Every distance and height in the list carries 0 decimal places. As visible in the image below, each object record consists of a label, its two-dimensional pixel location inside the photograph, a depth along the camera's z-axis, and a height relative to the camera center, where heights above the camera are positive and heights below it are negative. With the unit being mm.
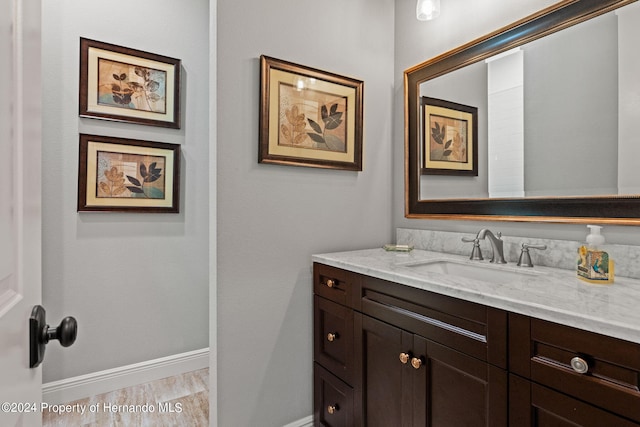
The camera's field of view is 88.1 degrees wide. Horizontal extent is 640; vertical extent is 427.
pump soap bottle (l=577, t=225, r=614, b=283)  1076 -153
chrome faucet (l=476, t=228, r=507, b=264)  1475 -136
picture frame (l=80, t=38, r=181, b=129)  2088 +860
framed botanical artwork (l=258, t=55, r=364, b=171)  1668 +528
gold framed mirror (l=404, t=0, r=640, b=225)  1246 +230
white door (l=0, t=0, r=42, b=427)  487 +14
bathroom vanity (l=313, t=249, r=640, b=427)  764 -390
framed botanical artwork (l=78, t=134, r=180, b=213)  2092 +256
